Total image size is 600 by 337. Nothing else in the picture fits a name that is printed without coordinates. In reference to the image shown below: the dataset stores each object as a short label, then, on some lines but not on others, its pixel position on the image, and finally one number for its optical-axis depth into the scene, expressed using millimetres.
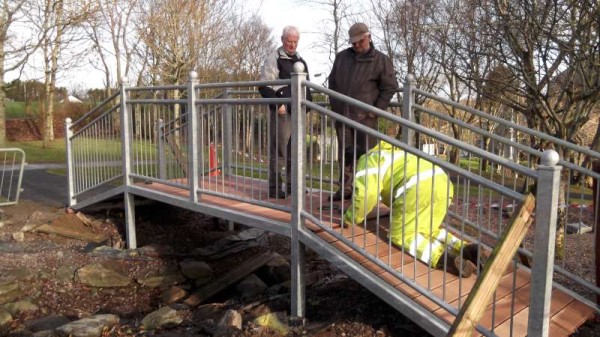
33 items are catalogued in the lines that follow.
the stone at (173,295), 5711
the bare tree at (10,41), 13086
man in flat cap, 4809
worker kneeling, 3729
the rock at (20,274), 5691
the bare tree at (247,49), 21233
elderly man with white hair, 5148
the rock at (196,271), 6285
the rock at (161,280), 6105
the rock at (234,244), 6824
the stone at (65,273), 5859
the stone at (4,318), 4859
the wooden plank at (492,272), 2541
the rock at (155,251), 6641
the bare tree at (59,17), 13812
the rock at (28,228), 7098
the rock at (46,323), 4789
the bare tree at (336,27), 20062
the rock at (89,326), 4387
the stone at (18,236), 6824
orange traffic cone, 5659
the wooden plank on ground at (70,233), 7109
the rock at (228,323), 3840
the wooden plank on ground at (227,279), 5633
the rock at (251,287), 5375
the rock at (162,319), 4602
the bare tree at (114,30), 17766
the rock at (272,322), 3955
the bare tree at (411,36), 15430
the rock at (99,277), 5930
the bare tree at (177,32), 16672
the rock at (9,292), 5414
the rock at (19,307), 5160
